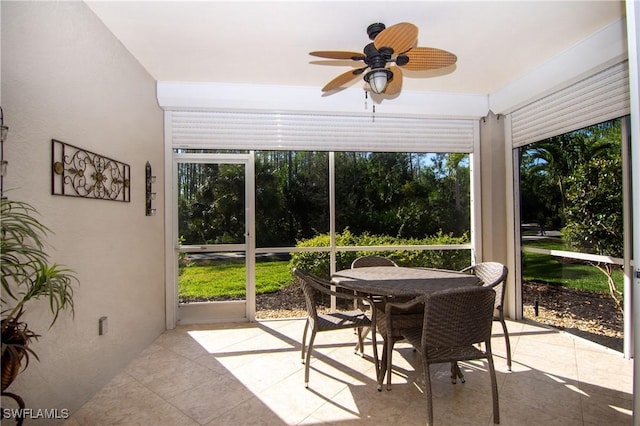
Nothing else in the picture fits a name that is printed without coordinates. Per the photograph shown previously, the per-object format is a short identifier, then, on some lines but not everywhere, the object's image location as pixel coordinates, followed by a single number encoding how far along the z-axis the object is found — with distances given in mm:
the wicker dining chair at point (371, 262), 3459
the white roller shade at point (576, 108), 2719
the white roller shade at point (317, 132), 3764
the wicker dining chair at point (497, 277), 2699
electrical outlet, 2414
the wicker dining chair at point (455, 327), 1941
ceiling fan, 1966
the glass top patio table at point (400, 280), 2338
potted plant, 1332
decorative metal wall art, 2029
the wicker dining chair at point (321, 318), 2434
